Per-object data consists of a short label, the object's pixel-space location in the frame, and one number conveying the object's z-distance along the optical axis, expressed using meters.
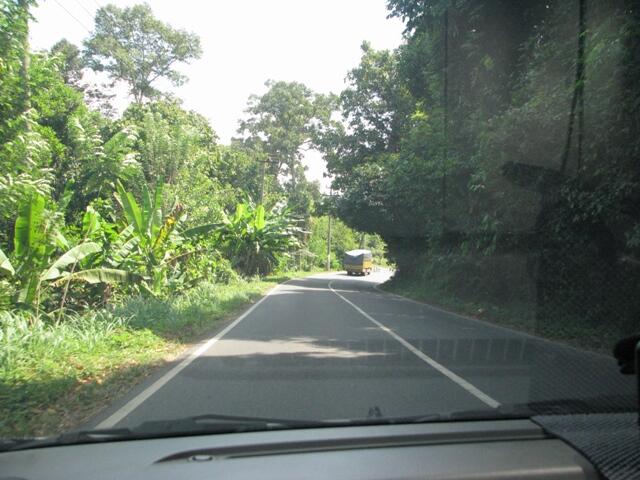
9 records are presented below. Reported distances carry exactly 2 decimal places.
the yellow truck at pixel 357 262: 58.96
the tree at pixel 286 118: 55.78
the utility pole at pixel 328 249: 66.75
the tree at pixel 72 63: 36.99
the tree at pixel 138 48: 37.66
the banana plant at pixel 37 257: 10.38
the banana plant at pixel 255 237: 30.59
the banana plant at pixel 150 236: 14.66
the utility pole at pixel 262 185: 34.38
